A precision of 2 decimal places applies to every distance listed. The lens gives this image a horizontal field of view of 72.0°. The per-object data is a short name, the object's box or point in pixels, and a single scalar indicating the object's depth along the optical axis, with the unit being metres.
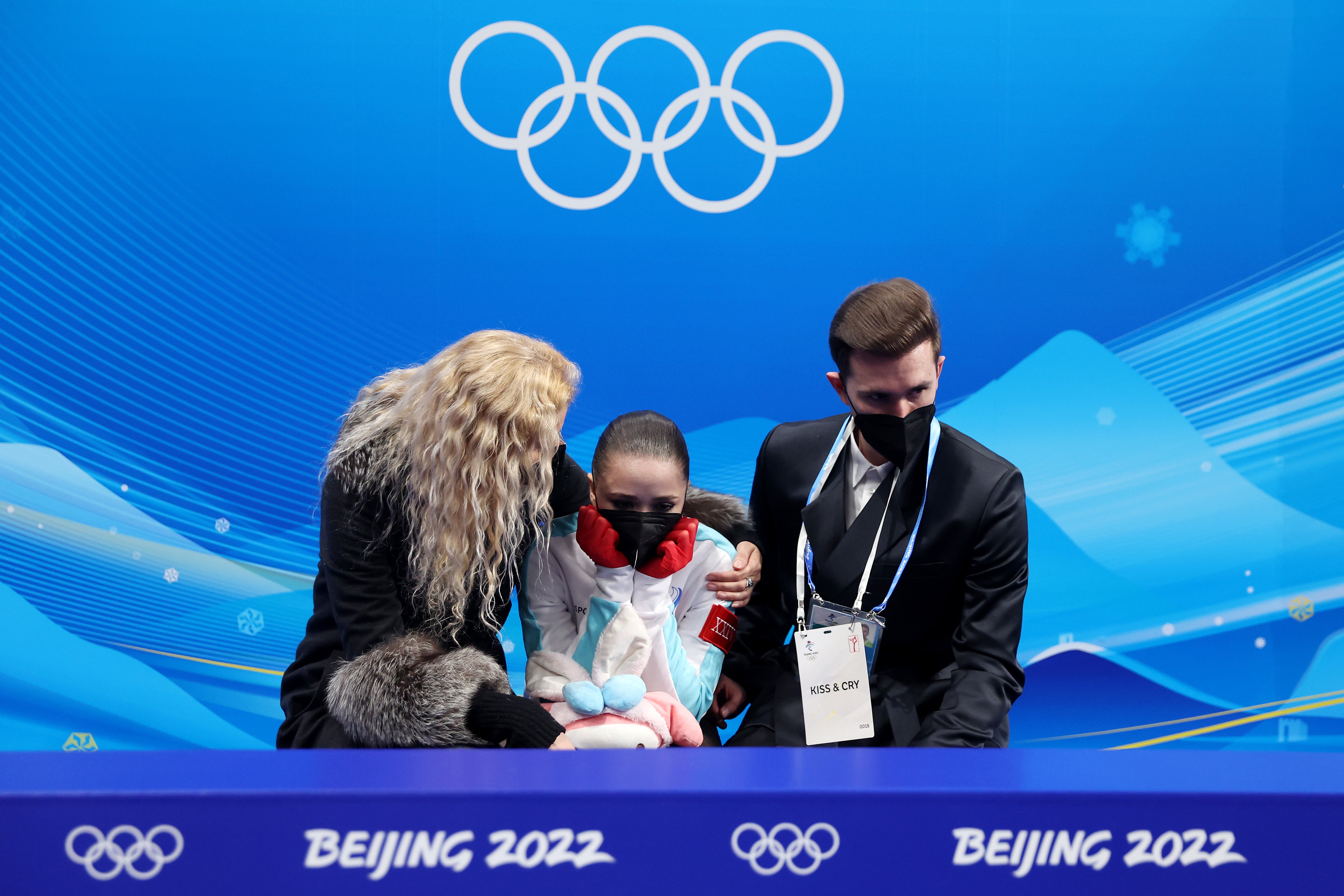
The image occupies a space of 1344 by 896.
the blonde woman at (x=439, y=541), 2.02
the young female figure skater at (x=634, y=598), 2.22
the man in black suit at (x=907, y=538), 2.26
